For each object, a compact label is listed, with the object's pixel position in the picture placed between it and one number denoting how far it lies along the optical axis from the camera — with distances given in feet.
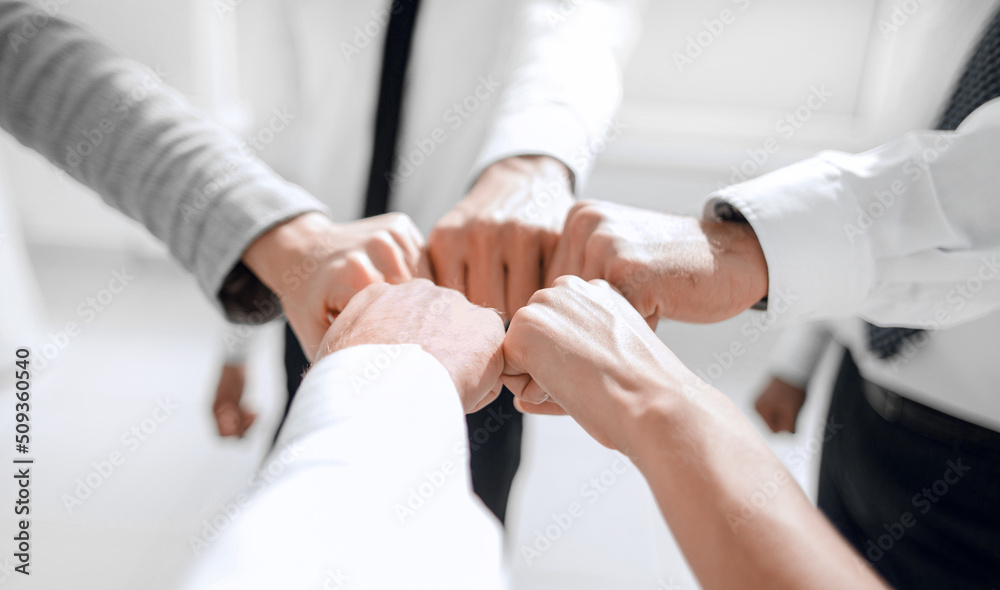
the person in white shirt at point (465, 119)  2.44
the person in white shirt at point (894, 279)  1.83
